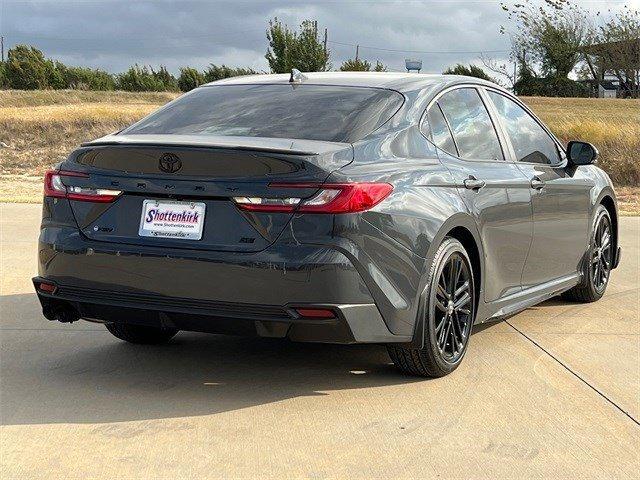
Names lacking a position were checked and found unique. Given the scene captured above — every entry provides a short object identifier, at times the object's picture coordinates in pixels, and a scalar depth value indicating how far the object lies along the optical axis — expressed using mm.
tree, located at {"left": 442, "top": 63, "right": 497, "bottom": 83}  62569
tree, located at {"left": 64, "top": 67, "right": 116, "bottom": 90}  76688
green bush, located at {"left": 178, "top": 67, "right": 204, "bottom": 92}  74625
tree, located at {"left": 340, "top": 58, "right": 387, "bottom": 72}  57344
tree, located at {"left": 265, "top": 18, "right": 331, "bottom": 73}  63094
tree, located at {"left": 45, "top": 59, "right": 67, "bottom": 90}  75812
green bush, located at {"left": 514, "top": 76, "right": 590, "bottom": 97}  60719
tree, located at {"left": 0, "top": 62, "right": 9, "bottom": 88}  75250
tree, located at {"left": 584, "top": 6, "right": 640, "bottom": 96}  57562
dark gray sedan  4559
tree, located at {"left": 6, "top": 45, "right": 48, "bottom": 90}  74625
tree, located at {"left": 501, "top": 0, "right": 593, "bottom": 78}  56062
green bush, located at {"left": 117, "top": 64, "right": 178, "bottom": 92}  73812
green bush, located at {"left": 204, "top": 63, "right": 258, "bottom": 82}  73938
